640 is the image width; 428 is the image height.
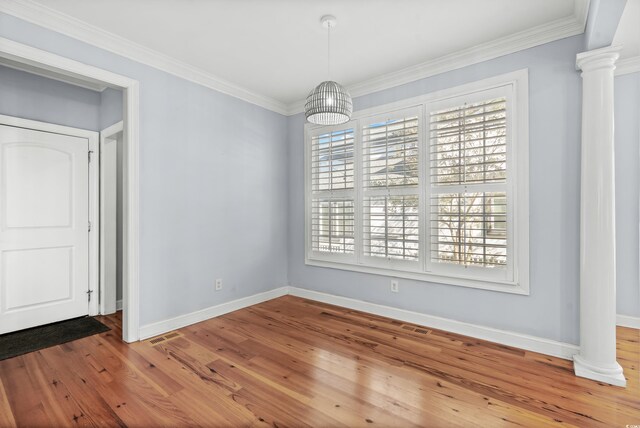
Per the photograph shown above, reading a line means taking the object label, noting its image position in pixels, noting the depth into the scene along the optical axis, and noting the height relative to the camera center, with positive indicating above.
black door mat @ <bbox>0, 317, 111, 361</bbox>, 2.78 -1.16
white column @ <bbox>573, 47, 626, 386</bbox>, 2.24 -0.06
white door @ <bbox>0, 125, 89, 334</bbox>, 3.16 -0.13
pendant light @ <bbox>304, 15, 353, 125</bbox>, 2.34 +0.83
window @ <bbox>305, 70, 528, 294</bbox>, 2.78 +0.26
